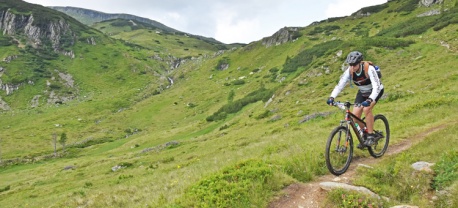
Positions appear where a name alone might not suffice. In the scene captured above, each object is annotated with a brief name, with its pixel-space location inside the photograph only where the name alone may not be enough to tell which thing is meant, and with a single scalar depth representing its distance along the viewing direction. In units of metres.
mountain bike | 10.16
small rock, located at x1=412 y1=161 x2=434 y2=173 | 8.84
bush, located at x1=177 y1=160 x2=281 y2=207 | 8.37
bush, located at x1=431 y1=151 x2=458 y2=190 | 8.03
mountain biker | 10.62
